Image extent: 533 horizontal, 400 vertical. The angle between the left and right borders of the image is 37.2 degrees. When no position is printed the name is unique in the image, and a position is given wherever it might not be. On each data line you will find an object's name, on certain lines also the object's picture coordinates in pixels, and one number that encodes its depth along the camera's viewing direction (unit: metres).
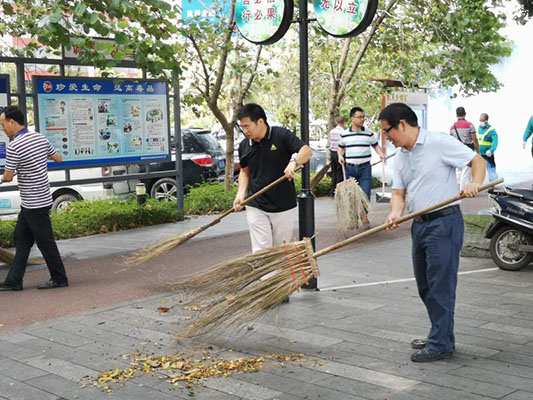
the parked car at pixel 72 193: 13.19
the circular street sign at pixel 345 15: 7.00
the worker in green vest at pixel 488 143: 16.22
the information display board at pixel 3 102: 10.22
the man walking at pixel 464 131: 16.14
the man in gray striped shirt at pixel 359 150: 11.43
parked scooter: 8.03
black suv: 17.69
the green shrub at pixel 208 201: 14.25
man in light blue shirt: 5.09
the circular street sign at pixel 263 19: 7.29
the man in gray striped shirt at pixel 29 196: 7.71
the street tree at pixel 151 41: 8.44
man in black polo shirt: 6.65
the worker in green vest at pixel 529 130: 15.26
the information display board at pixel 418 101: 17.56
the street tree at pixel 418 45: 14.12
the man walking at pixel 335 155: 15.30
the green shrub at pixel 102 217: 11.38
